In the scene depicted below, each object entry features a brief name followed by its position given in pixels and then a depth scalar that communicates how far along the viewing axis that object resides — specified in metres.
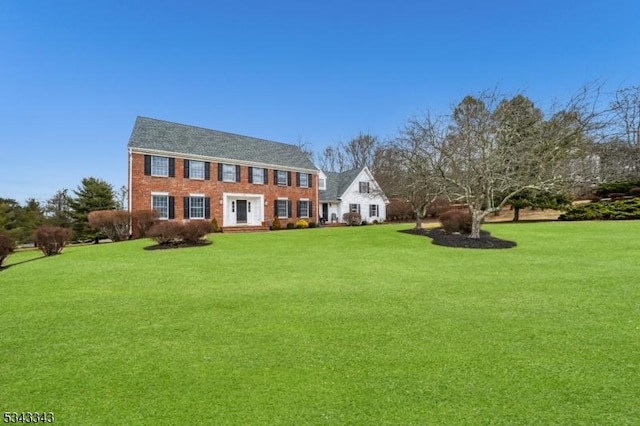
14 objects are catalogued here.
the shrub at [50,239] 12.84
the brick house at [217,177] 21.95
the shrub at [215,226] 22.97
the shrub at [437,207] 34.53
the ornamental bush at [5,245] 10.32
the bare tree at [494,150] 13.34
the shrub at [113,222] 17.73
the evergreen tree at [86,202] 28.52
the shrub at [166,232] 13.30
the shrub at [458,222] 16.41
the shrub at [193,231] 13.73
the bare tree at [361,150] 49.66
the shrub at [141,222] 19.06
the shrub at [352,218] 32.53
